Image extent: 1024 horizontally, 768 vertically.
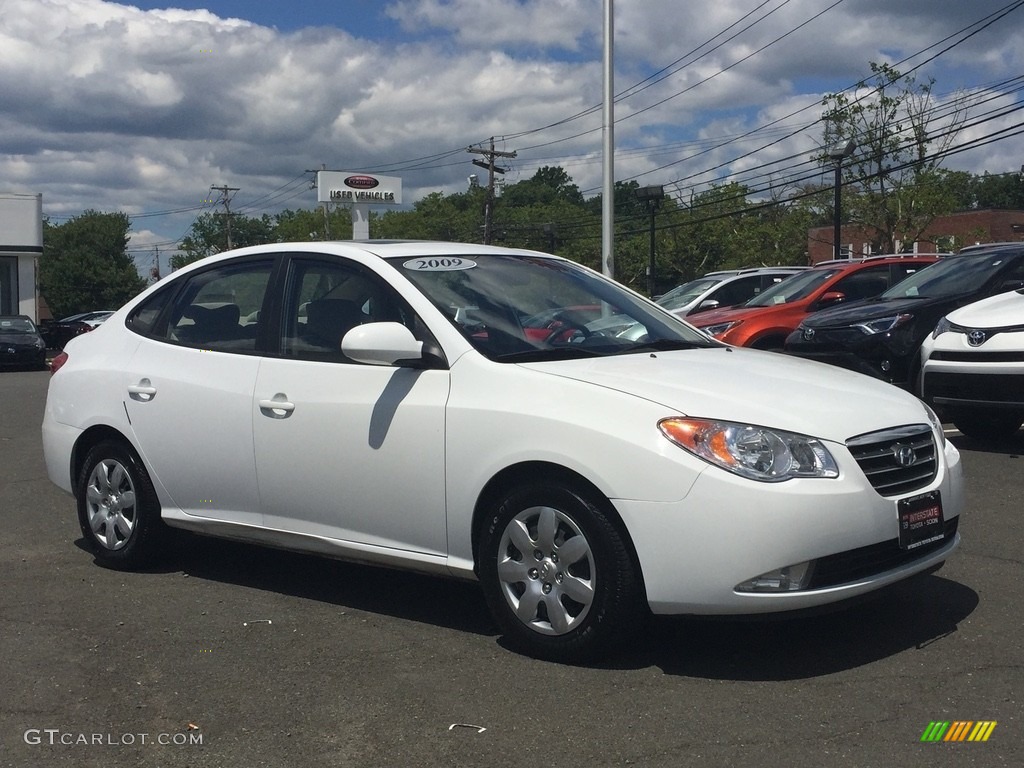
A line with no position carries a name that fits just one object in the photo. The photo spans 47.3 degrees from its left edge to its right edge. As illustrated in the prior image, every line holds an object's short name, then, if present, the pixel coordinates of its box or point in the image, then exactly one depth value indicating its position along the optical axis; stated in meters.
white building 42.31
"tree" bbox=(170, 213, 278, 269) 96.81
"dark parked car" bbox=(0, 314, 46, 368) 28.86
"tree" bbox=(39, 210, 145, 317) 85.62
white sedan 4.04
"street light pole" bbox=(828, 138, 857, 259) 31.08
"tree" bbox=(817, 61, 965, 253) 35.50
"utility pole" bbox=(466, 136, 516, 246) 53.09
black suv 11.01
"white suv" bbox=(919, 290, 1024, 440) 8.38
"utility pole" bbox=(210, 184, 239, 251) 85.94
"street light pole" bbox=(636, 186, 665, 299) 31.33
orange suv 14.59
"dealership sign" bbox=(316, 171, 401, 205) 47.34
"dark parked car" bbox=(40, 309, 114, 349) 37.84
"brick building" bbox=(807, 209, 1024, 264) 66.69
